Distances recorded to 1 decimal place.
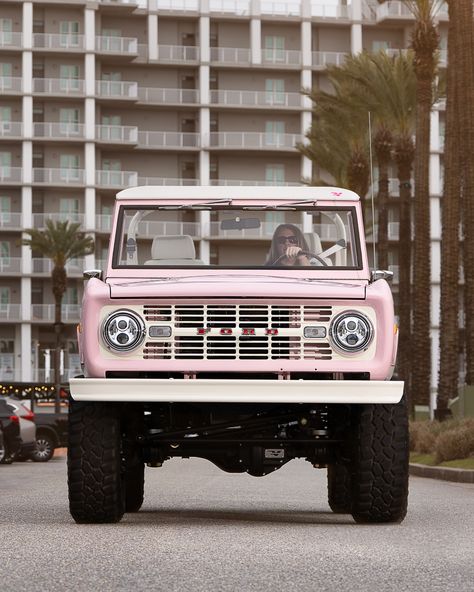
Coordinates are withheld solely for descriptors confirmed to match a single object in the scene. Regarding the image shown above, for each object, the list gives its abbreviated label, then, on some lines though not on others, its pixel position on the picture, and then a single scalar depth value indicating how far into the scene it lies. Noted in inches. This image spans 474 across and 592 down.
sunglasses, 512.4
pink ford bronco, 448.5
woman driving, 507.8
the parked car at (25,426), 1344.7
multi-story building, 3988.7
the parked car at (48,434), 1620.3
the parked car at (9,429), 1318.9
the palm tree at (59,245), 3619.6
